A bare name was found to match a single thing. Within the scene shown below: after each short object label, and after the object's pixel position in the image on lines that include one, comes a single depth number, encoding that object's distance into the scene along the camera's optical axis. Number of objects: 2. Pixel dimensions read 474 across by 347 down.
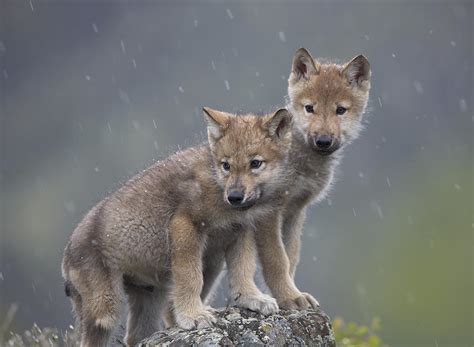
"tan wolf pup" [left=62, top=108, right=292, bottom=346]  16.91
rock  15.97
